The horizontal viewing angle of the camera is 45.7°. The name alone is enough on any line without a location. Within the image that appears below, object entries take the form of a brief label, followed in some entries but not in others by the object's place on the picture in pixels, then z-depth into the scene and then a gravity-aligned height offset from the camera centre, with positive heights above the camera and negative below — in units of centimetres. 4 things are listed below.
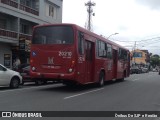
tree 8887 +58
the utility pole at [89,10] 3051 +871
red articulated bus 954 +44
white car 1036 -87
